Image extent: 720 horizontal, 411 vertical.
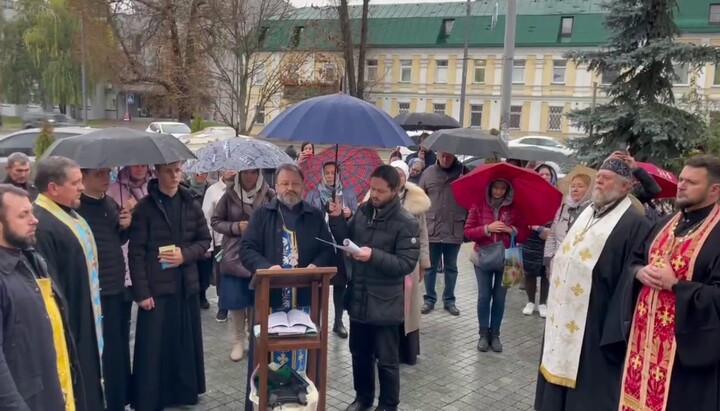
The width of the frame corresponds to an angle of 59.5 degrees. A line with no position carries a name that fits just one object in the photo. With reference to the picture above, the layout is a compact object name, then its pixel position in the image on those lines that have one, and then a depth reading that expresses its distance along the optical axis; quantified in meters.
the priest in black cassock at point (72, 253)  3.80
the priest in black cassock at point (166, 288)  4.68
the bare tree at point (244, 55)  12.37
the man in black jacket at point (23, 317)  2.88
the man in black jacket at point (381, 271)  4.54
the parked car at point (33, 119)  30.31
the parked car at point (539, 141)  29.56
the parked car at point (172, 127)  28.16
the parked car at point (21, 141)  16.05
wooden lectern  3.84
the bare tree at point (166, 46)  14.91
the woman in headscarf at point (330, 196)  4.79
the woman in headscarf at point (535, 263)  7.52
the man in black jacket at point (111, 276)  4.47
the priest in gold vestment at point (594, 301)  4.20
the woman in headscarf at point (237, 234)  5.82
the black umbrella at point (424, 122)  12.95
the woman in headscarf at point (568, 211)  6.38
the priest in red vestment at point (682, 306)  3.54
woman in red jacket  6.29
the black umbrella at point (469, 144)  6.94
